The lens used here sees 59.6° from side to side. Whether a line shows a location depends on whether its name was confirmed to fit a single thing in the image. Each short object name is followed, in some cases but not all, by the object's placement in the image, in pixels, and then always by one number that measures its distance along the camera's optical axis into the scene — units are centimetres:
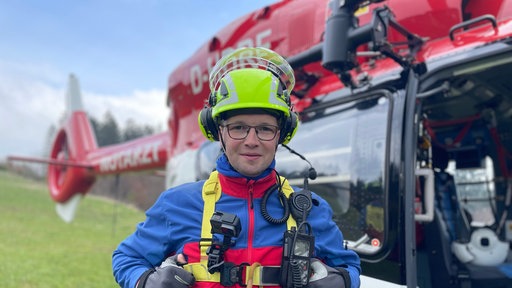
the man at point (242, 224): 141
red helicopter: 224
